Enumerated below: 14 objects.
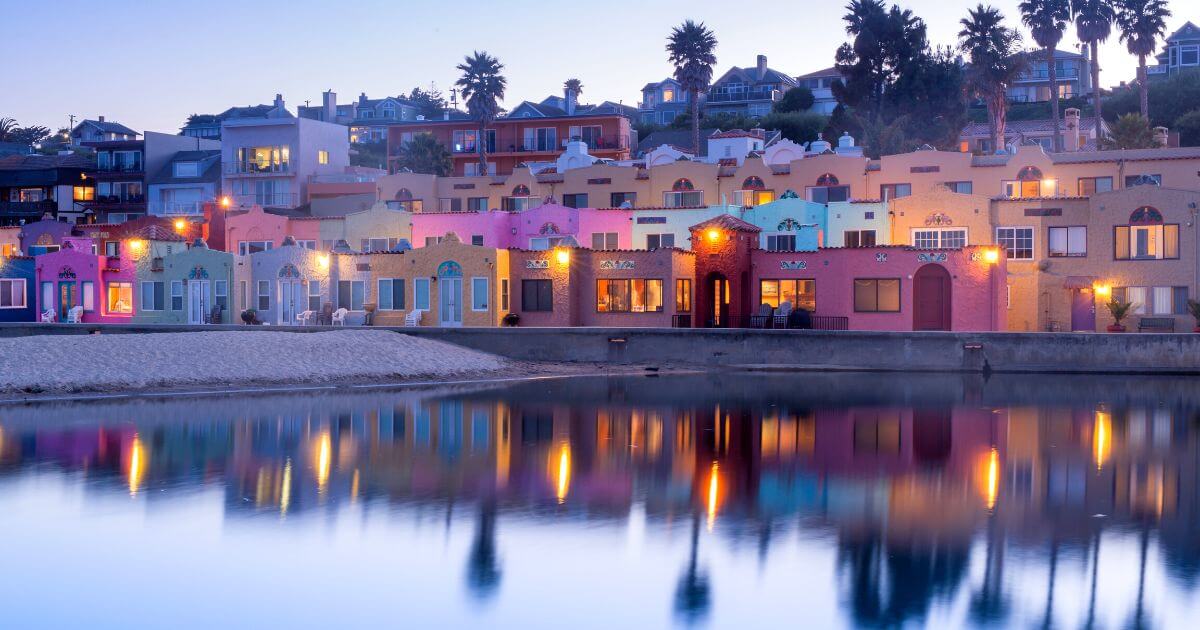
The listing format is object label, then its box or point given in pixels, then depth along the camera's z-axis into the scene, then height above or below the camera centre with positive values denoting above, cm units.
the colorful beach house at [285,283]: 5509 +52
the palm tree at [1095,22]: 8488 +1859
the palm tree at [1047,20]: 8475 +1873
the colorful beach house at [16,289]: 6269 +30
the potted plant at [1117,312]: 5000 -75
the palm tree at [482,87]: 9438 +1583
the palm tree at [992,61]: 8069 +1518
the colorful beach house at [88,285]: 5931 +48
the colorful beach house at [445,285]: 5109 +39
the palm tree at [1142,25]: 8456 +1833
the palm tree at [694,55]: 9119 +1755
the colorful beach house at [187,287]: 5616 +35
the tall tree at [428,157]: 9138 +1015
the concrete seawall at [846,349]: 4303 -195
